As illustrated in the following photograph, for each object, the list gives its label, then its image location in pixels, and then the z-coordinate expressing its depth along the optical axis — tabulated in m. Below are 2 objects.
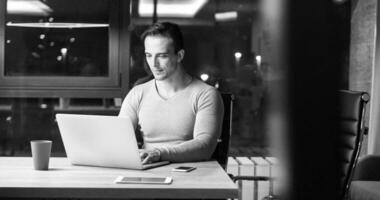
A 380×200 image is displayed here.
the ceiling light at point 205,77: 4.14
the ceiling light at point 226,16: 4.08
